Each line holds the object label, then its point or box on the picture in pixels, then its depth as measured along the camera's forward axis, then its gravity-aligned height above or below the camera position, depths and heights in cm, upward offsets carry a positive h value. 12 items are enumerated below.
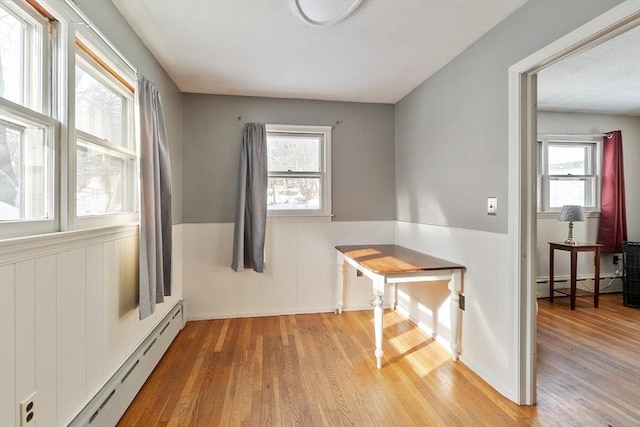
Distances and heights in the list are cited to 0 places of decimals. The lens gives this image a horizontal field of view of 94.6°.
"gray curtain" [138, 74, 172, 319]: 179 +11
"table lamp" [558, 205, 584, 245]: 339 -5
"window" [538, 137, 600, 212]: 383 +49
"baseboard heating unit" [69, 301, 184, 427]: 139 -98
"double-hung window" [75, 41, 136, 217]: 148 +39
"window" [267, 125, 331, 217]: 318 +43
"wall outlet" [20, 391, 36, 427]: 104 -72
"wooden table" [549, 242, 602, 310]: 329 -58
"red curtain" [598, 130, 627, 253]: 372 +16
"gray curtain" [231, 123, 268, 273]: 294 +9
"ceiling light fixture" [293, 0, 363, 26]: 165 +117
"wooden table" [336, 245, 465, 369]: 213 -47
